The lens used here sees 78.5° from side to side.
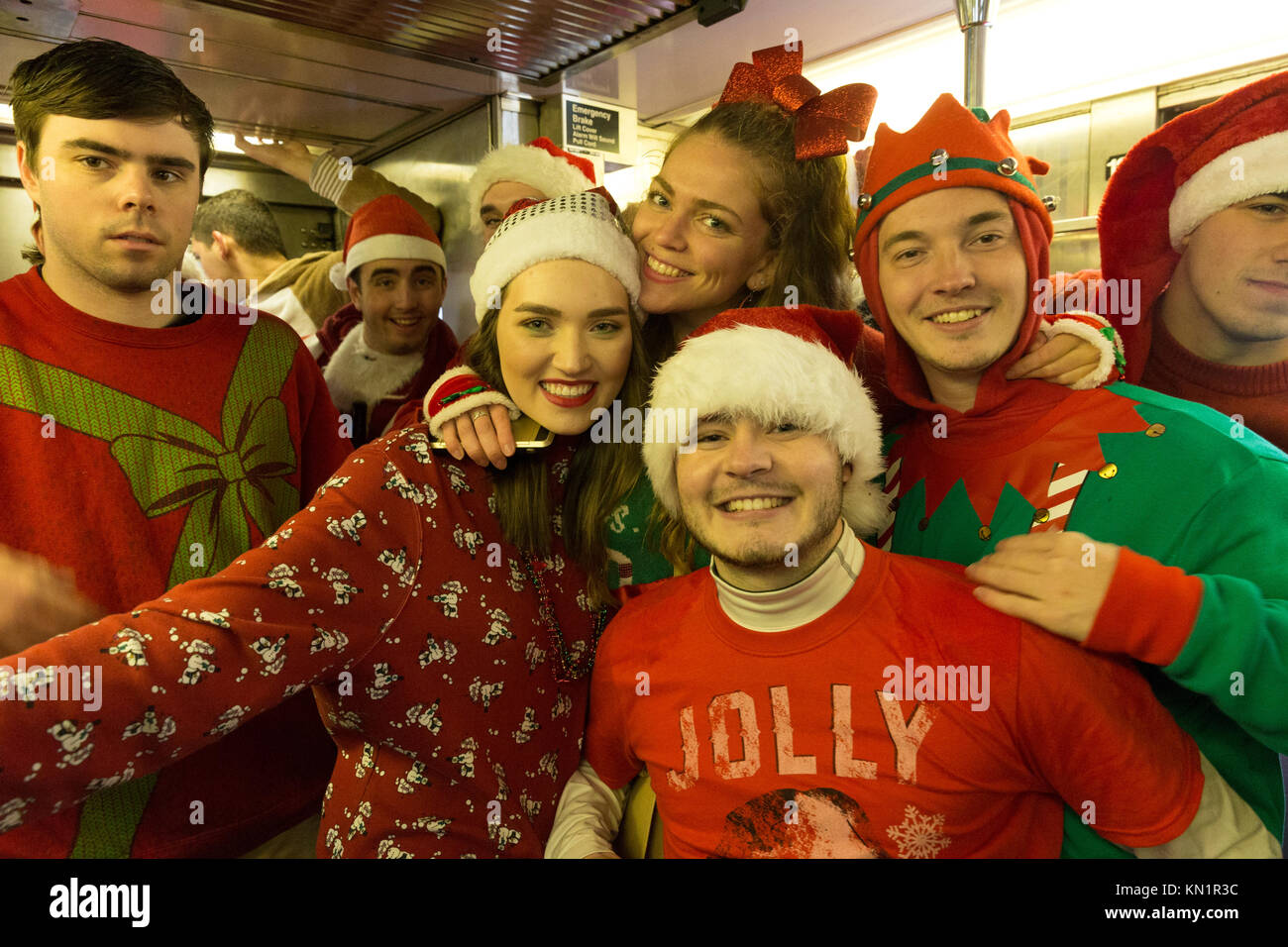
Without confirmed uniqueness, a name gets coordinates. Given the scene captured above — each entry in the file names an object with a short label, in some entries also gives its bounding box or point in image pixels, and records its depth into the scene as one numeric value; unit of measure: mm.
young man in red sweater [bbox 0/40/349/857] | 1174
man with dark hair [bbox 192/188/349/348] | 1579
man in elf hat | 998
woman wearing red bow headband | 1468
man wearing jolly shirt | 1060
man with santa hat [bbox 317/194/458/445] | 2158
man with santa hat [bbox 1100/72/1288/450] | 1309
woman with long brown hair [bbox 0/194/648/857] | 865
